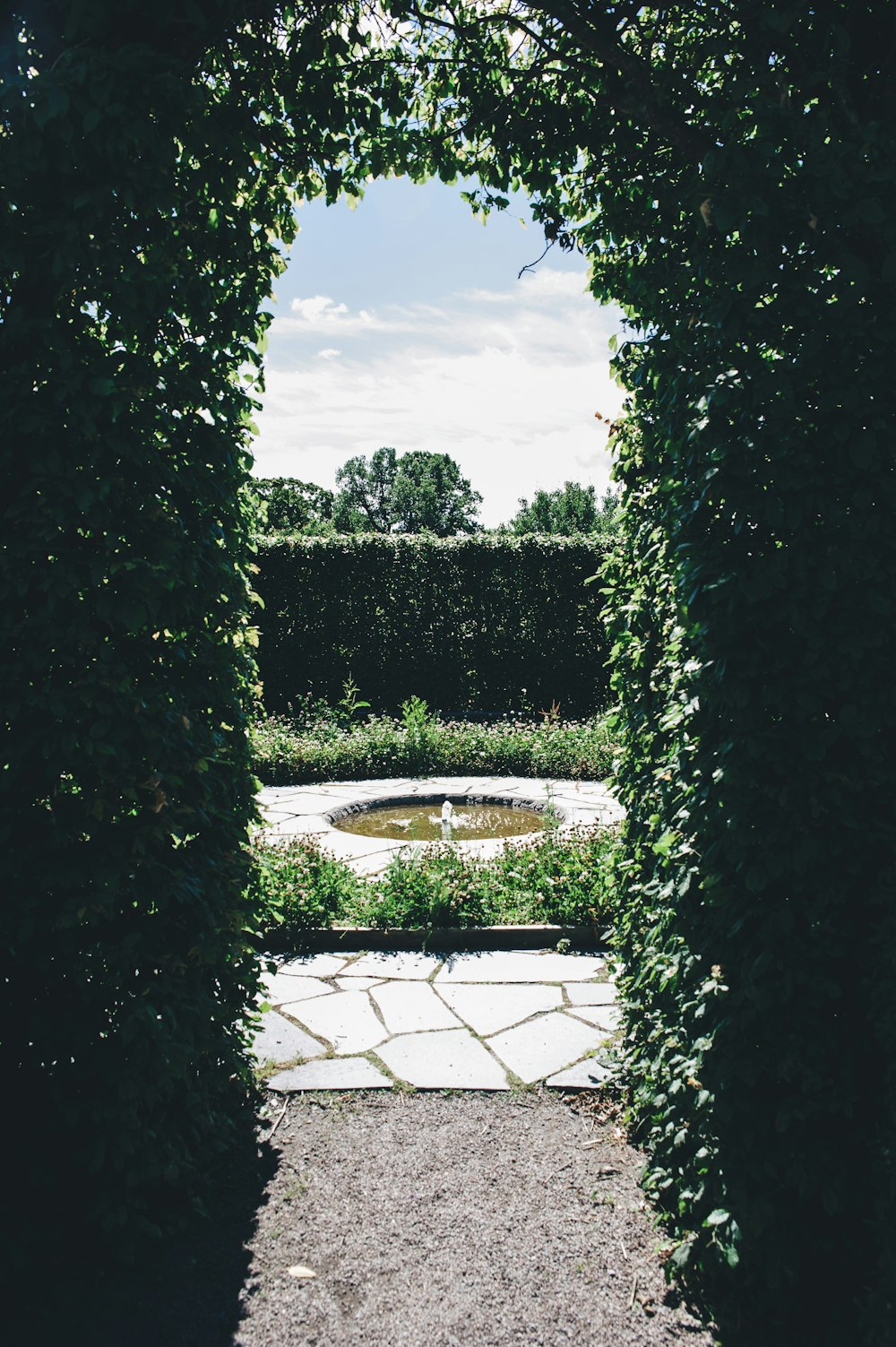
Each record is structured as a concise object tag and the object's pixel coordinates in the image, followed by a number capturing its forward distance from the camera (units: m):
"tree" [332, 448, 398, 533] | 77.88
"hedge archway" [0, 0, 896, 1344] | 2.20
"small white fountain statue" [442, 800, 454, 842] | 7.09
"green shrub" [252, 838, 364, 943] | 5.23
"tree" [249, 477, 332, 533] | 43.12
